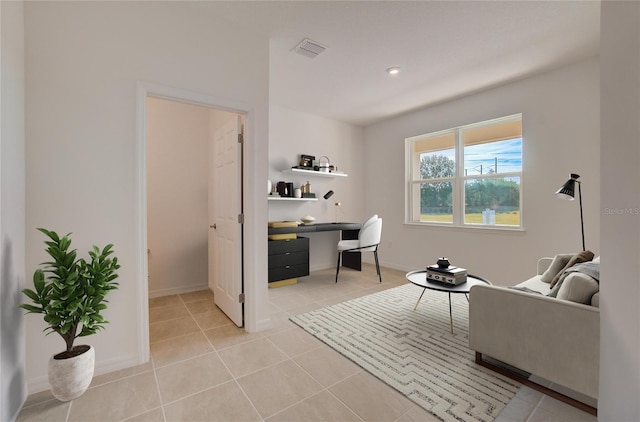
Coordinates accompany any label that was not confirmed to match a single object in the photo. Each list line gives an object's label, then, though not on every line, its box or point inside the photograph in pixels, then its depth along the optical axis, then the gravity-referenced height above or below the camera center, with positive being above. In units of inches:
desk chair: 157.4 -17.1
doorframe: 77.1 +1.8
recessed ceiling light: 123.3 +64.1
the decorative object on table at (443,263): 106.7 -20.8
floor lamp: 95.5 +6.9
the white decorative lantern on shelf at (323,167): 184.4 +29.4
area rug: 62.6 -42.7
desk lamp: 190.2 +10.1
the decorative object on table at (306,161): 178.1 +32.5
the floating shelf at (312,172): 171.9 +25.0
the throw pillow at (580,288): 60.3 -17.7
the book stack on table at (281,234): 144.0 -12.8
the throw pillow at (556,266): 98.8 -20.6
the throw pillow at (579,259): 87.9 -15.9
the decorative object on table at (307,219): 176.4 -5.5
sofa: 57.7 -28.1
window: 144.7 +20.8
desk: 147.0 -11.4
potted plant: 58.4 -20.1
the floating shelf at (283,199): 158.5 +7.4
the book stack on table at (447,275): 98.8 -24.1
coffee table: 93.2 -26.8
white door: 100.3 -4.2
